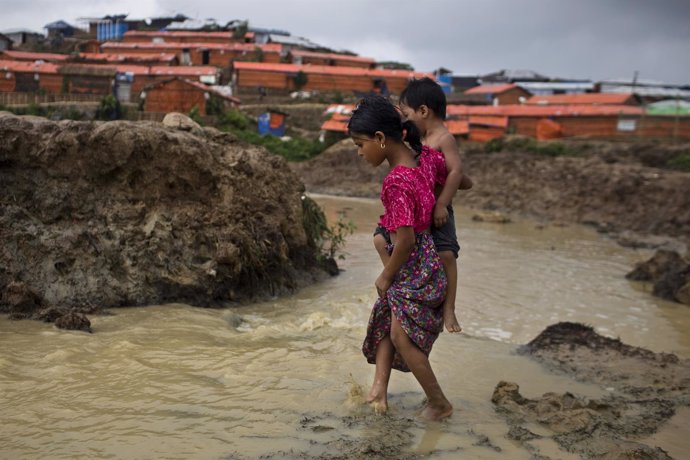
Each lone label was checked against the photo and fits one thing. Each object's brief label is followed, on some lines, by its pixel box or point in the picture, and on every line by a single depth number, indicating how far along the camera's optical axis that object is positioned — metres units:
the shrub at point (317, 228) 8.49
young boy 3.70
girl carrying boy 3.55
